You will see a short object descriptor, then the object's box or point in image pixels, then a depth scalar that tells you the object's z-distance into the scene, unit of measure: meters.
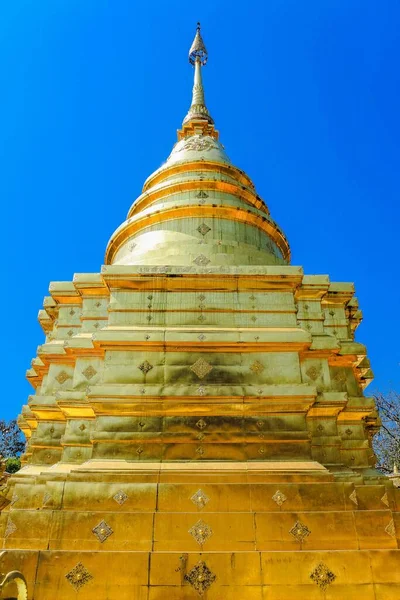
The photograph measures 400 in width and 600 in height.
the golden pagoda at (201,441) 7.20
